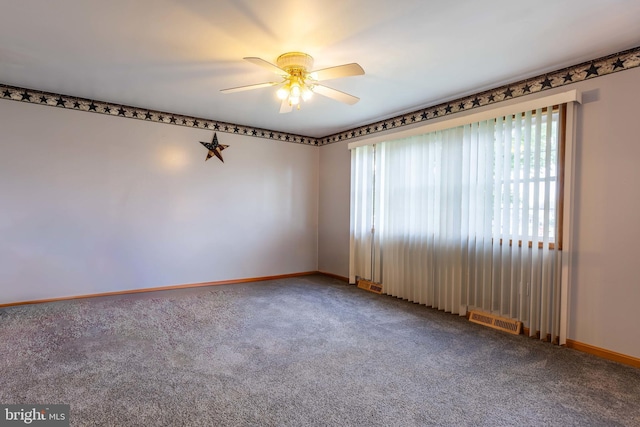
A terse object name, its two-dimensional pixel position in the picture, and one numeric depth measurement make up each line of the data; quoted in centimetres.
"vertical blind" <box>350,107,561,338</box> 304
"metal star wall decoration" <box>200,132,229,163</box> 503
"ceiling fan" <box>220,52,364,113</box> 261
